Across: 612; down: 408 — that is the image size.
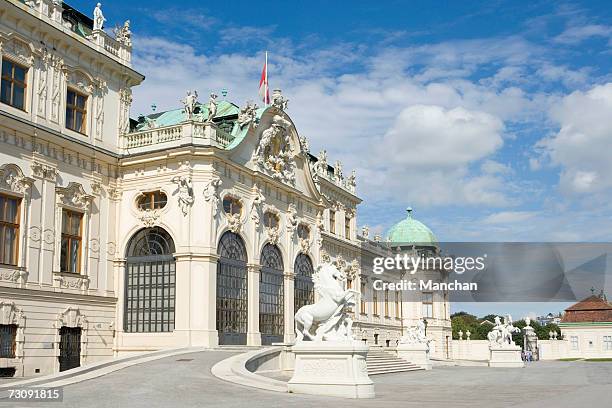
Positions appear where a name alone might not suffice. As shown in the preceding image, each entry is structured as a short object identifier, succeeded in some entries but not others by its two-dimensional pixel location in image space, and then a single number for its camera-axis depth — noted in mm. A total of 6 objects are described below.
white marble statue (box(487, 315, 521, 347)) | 43062
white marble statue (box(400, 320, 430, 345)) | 41406
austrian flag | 39375
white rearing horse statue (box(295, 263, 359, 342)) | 20016
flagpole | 39312
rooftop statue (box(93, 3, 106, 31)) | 32281
